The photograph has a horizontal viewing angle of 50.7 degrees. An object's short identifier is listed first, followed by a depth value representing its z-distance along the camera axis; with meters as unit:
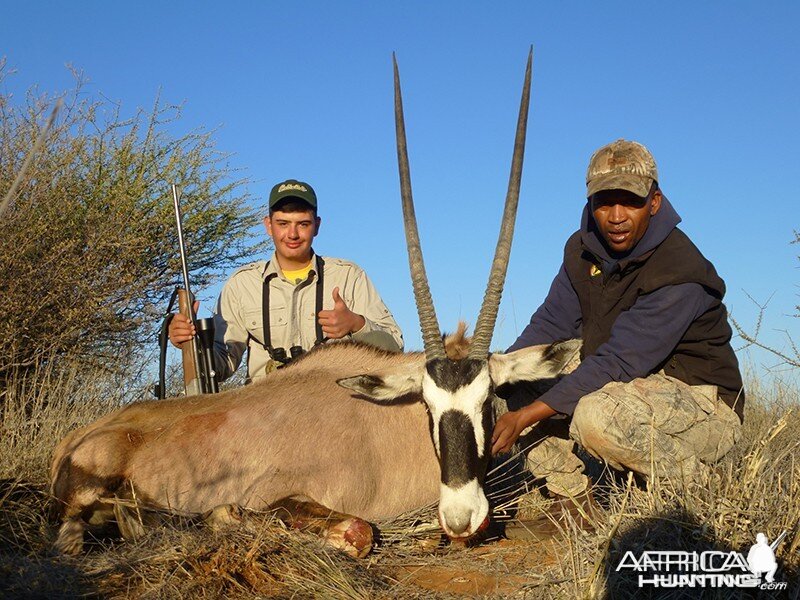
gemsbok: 4.09
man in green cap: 6.29
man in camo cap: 4.28
